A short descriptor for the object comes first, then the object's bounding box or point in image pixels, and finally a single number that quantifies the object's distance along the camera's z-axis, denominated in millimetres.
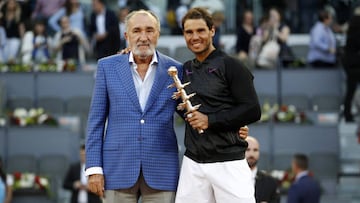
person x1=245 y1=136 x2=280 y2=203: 10164
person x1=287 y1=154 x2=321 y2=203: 14039
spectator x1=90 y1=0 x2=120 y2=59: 21406
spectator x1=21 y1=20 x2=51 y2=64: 22312
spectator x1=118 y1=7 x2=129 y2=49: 22194
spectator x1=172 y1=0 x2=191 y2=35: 23375
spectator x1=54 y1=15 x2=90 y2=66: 22234
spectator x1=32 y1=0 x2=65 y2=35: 23672
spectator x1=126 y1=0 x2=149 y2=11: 23253
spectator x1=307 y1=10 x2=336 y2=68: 21938
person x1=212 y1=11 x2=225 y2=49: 21484
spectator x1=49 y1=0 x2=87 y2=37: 22916
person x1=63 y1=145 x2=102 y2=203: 16734
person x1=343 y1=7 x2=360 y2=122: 20688
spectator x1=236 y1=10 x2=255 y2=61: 21984
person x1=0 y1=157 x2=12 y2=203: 14016
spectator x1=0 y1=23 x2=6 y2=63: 22547
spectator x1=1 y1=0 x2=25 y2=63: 22609
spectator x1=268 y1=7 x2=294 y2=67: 21984
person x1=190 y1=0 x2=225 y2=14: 22891
